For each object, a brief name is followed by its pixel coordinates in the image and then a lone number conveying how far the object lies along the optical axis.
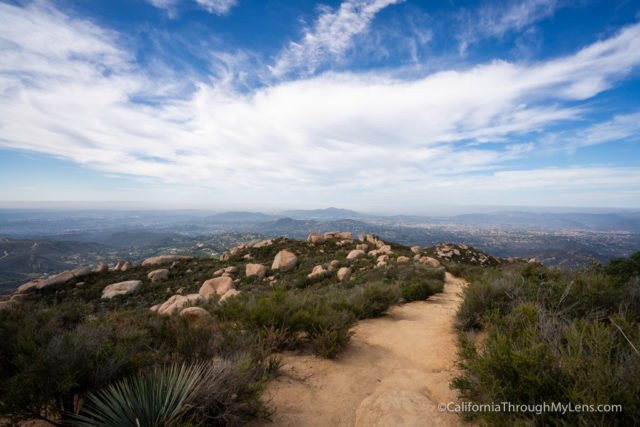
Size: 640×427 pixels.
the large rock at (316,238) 27.15
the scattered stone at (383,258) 18.26
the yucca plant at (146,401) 2.35
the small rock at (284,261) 19.46
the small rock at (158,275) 19.79
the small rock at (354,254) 20.20
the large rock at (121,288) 17.08
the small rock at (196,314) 5.93
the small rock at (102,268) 23.17
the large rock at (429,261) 18.03
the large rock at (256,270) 18.46
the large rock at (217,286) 15.42
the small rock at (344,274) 15.03
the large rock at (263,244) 27.31
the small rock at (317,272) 15.94
